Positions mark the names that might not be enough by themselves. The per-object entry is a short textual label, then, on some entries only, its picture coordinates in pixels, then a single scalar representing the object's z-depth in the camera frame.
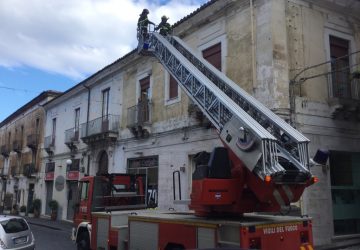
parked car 11.30
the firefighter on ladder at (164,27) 13.74
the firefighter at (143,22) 13.87
